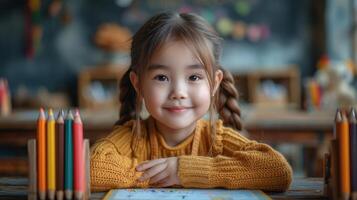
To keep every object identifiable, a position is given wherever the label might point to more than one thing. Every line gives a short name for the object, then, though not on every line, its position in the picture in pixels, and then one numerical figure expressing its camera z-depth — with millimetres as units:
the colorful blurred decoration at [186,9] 5966
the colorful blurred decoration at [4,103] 3935
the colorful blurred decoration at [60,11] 6000
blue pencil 1020
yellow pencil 1018
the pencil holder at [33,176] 1025
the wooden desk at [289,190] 1136
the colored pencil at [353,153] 996
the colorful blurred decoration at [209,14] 6035
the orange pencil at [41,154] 1017
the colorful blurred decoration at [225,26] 6023
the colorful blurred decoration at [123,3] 6000
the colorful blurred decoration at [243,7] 6008
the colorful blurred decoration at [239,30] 6000
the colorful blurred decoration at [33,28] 6008
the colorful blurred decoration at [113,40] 5953
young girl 1224
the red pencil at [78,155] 1015
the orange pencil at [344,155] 996
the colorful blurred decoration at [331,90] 3928
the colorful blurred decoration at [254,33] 5988
